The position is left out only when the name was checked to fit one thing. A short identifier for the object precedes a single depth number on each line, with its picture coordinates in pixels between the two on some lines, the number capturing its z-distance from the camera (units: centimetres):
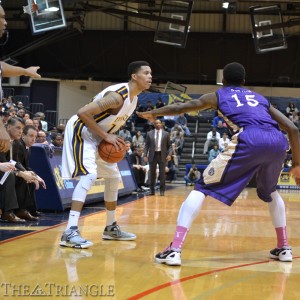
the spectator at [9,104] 1968
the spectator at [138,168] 1613
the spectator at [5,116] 1137
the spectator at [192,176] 1983
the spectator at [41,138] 1044
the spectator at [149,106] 2635
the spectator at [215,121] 2543
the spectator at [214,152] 2212
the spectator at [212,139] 2353
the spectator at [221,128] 2459
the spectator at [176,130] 2413
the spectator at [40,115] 1504
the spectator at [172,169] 2066
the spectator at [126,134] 2402
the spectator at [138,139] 2211
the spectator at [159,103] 2668
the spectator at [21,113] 1640
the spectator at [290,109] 2684
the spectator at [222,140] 2253
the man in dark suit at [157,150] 1426
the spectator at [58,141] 1197
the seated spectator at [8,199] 743
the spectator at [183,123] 2572
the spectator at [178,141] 2390
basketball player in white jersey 561
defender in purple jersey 483
